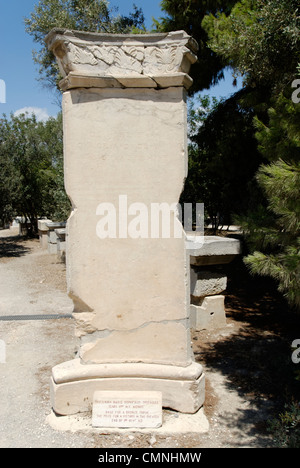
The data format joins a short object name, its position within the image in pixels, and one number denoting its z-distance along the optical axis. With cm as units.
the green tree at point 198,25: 637
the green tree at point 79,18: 895
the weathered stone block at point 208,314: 481
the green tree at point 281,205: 288
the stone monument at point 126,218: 283
